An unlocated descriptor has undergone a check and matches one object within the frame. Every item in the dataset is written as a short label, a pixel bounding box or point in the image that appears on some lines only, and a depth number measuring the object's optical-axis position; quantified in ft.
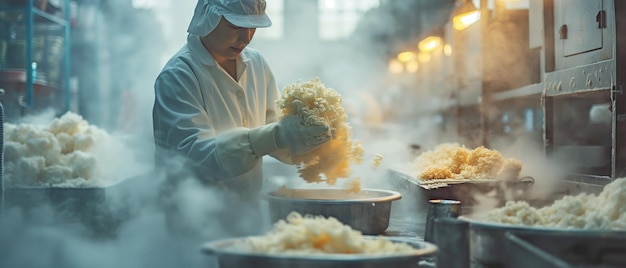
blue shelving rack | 20.39
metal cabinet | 9.70
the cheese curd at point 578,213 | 6.44
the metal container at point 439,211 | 7.11
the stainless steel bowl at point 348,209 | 8.00
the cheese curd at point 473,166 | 10.65
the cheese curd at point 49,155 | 13.23
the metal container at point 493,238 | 5.81
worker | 8.56
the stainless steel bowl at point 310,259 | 4.86
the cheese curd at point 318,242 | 5.43
